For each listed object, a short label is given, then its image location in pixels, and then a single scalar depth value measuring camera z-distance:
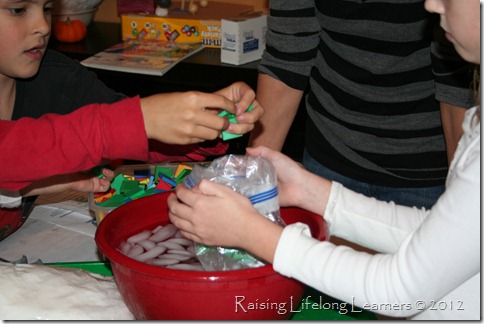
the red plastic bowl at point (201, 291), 0.86
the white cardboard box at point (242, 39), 2.23
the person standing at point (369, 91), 1.29
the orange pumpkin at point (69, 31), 2.57
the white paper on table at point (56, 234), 1.21
